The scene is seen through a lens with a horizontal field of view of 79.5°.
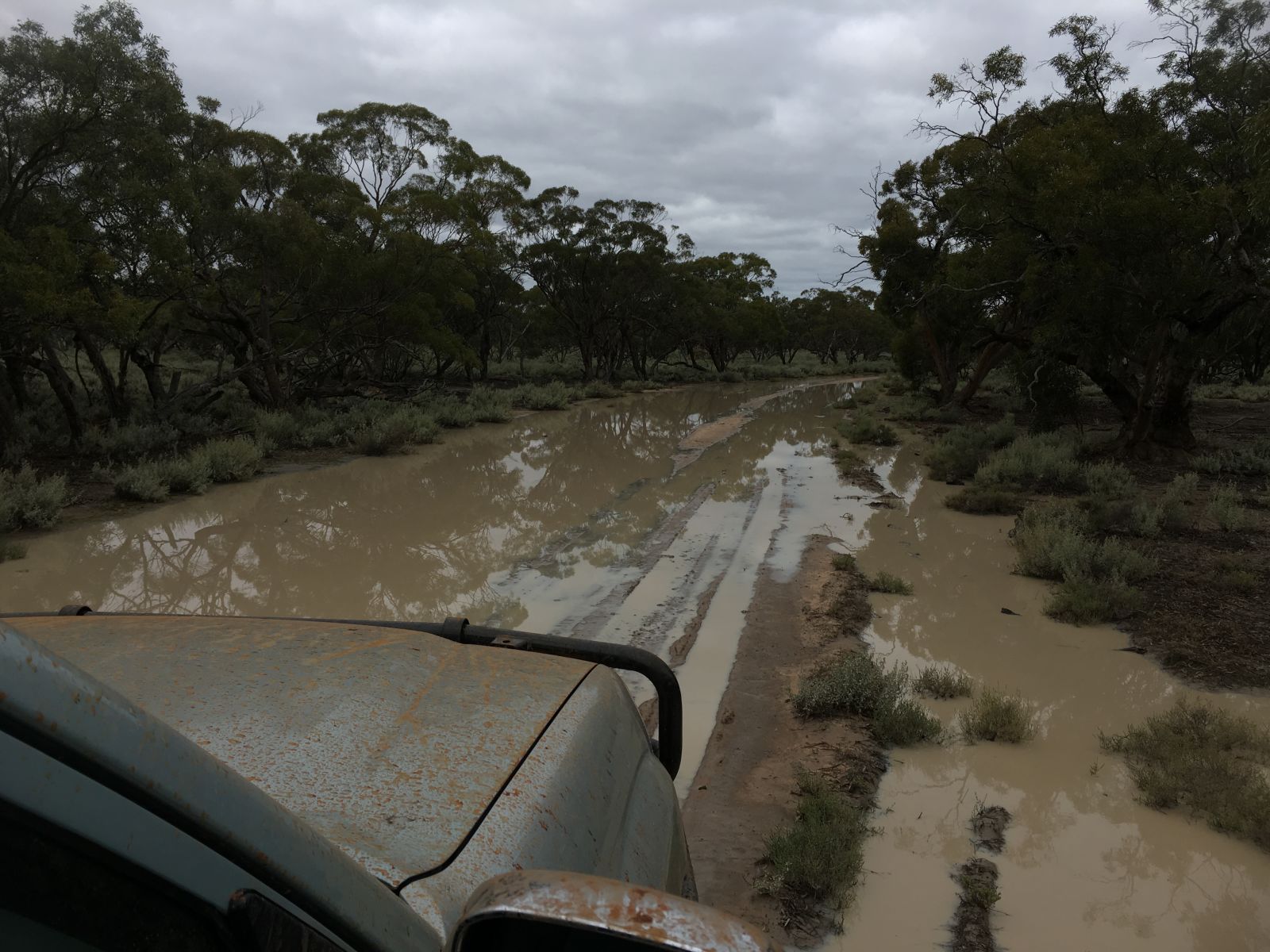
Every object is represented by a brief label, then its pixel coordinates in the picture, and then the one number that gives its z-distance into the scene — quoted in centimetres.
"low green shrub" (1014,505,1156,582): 852
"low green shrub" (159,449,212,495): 1332
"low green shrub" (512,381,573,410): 3022
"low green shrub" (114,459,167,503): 1252
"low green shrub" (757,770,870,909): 373
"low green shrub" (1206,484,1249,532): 1030
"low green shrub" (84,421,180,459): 1545
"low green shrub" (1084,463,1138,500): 1233
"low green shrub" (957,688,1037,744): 531
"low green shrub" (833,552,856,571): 943
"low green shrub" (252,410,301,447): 1825
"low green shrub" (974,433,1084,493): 1380
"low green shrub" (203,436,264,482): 1441
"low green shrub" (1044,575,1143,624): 761
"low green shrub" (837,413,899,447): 2173
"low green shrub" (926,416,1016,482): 1593
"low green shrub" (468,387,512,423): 2505
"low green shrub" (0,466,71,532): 1053
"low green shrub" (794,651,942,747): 530
